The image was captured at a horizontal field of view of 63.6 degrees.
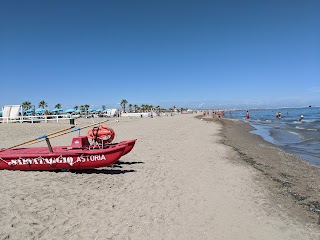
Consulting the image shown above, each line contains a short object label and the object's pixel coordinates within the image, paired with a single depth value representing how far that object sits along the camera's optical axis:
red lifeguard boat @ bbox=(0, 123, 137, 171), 8.34
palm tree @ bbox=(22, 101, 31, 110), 79.81
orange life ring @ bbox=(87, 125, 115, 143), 9.82
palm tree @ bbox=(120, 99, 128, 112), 93.81
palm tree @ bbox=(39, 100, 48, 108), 83.37
